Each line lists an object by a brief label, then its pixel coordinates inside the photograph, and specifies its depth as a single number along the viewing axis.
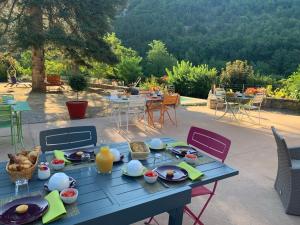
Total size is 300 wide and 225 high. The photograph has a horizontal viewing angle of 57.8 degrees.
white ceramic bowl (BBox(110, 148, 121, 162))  2.03
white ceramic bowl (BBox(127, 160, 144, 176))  1.79
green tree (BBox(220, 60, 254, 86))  11.58
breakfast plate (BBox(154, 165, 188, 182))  1.77
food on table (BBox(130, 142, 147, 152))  2.16
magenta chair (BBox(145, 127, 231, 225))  2.29
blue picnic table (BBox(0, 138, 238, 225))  1.41
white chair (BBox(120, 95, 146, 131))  5.45
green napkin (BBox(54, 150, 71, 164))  2.02
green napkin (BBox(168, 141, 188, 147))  2.43
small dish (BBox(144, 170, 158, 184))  1.72
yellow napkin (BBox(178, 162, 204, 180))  1.80
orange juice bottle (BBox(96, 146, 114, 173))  1.83
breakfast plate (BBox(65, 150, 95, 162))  2.04
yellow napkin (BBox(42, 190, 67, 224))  1.32
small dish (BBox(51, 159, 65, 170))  1.88
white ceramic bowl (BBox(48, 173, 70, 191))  1.59
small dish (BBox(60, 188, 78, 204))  1.46
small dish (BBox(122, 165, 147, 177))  1.80
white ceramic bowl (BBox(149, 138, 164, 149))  2.32
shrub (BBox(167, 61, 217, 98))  12.39
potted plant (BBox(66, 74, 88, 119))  6.40
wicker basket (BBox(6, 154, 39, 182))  1.67
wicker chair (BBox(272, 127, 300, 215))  2.63
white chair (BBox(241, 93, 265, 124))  6.40
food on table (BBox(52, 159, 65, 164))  1.90
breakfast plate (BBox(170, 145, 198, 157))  2.24
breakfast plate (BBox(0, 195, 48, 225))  1.31
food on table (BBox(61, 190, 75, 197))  1.48
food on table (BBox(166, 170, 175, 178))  1.78
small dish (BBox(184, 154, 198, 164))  2.06
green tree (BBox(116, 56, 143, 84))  14.12
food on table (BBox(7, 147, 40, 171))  1.70
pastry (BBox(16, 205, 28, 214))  1.36
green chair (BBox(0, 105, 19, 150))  4.11
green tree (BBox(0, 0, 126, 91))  9.53
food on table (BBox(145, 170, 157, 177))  1.74
